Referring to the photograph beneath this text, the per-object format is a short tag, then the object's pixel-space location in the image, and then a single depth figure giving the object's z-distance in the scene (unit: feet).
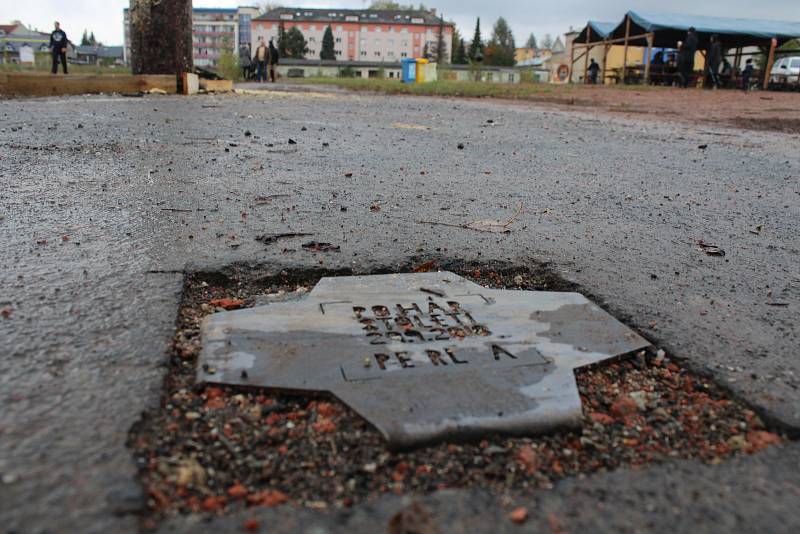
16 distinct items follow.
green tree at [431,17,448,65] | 336.49
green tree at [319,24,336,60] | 329.93
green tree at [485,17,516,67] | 318.65
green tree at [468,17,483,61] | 314.96
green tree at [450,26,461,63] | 362.74
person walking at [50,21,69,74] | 57.36
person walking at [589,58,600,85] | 107.76
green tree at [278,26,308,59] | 301.63
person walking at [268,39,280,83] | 96.32
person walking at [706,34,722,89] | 78.38
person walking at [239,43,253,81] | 93.15
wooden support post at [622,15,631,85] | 86.58
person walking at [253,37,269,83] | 89.10
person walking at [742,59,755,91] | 87.71
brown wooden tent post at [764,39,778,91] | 80.12
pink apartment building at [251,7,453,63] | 355.36
